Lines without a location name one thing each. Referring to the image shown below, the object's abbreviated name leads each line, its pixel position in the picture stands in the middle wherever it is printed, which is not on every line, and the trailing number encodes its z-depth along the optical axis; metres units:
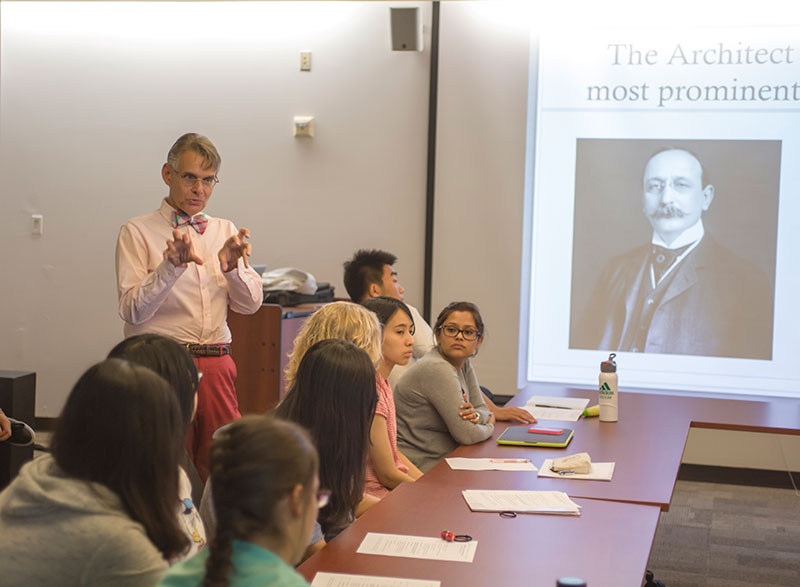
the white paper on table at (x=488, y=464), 2.65
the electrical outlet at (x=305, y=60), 5.47
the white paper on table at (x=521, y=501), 2.19
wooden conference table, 1.76
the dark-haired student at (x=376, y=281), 4.12
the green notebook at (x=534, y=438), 2.98
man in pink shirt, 2.83
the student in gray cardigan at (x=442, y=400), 3.06
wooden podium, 4.35
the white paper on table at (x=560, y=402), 3.81
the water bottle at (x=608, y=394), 3.47
